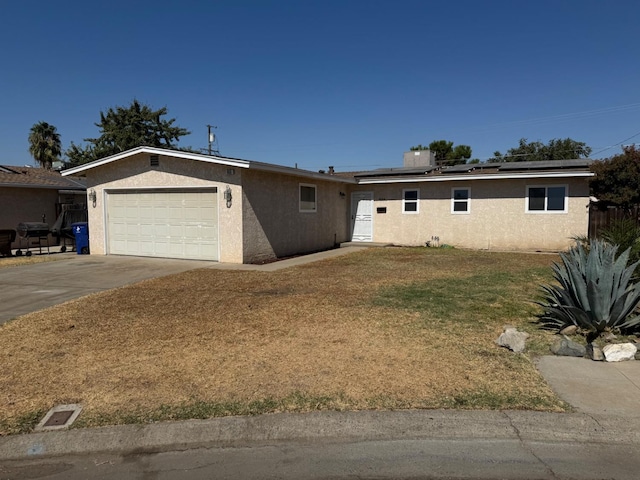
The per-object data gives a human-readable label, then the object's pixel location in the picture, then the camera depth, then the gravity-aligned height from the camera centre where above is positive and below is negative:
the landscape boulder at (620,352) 5.15 -1.53
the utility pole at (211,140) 37.69 +6.18
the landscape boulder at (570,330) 6.11 -1.52
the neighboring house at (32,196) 18.56 +0.74
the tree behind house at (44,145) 40.81 +6.14
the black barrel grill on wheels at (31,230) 16.73 -0.62
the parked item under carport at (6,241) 15.85 -0.96
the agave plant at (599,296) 5.87 -1.04
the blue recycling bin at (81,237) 16.53 -0.83
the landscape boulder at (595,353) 5.20 -1.56
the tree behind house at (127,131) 39.50 +7.21
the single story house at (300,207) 14.00 +0.29
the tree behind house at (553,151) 50.81 +7.25
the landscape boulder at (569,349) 5.34 -1.55
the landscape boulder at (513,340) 5.47 -1.50
